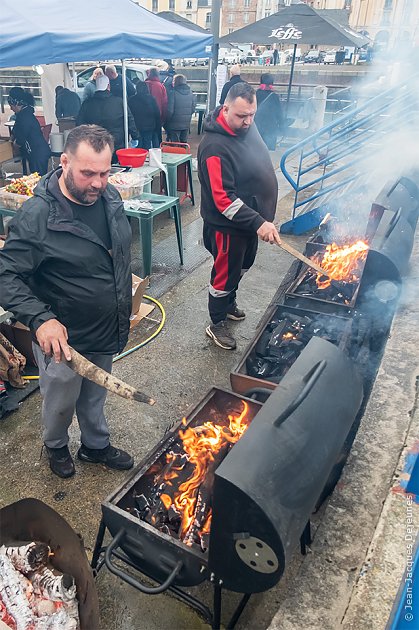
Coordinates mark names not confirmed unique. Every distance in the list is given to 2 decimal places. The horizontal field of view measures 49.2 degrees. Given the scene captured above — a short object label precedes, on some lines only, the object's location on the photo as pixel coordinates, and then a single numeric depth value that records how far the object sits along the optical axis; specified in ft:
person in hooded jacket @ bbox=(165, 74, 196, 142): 34.96
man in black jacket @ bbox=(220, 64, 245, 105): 37.05
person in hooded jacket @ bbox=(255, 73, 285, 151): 40.91
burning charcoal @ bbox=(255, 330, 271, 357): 12.50
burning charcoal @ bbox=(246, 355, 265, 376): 11.93
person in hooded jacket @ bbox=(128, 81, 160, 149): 32.27
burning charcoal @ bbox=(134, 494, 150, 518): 8.07
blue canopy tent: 17.13
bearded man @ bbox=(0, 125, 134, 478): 8.26
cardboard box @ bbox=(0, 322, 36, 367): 14.15
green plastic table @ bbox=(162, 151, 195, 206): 25.14
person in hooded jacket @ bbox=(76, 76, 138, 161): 27.78
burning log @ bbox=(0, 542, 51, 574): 7.72
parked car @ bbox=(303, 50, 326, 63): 136.73
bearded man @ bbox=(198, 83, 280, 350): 13.50
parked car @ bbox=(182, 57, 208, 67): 135.69
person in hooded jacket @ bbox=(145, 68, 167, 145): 34.32
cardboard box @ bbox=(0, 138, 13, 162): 28.94
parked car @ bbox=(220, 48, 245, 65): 122.95
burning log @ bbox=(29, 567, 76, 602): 7.43
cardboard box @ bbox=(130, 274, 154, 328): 16.05
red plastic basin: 23.32
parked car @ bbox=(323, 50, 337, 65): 128.17
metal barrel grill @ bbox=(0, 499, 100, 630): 7.25
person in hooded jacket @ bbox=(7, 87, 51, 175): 27.61
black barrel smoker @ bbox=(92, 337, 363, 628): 5.95
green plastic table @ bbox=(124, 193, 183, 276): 18.58
